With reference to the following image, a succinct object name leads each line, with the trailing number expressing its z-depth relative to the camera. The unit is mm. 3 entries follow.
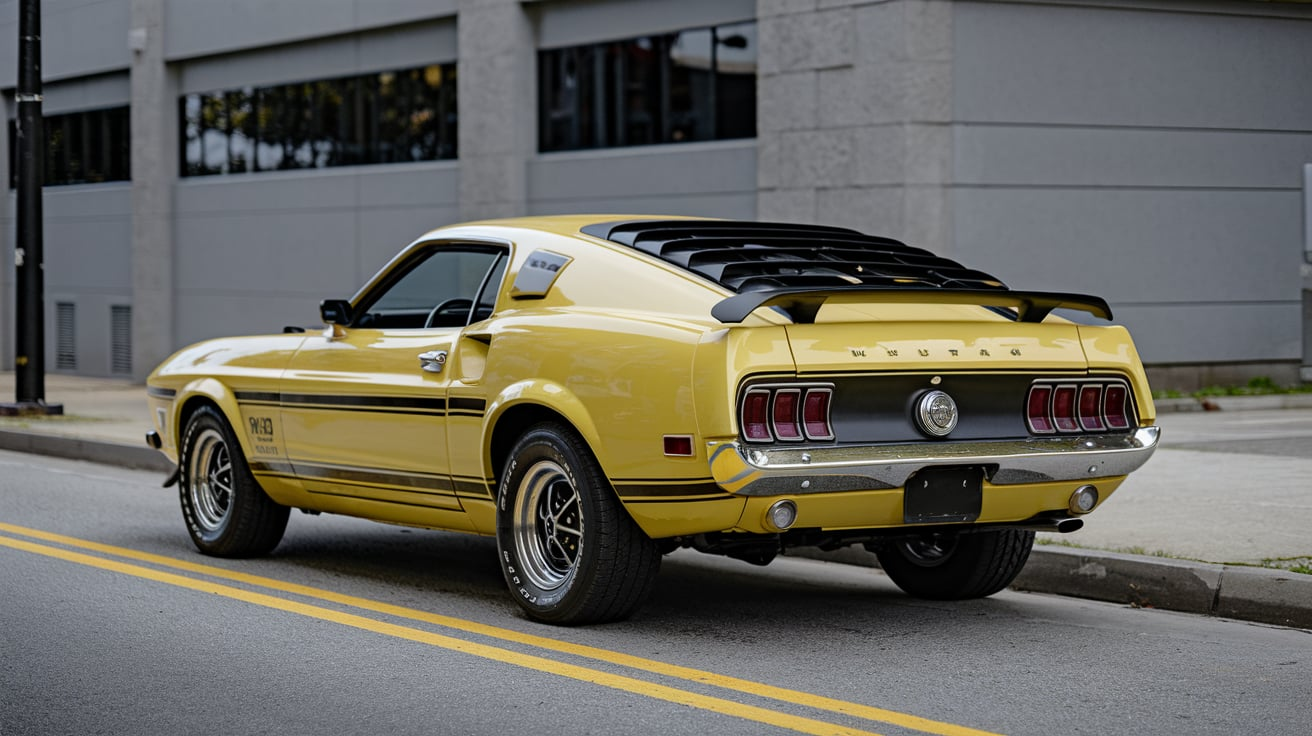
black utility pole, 17062
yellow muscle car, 5910
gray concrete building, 16891
